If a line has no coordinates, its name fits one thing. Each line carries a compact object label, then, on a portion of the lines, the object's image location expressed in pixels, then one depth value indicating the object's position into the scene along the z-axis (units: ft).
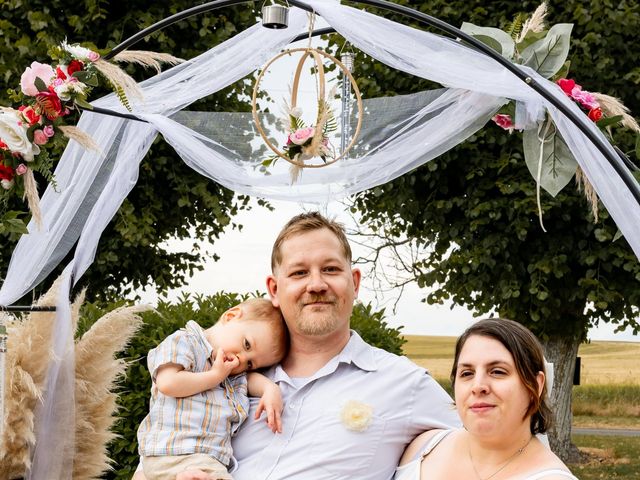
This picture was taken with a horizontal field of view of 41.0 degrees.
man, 10.71
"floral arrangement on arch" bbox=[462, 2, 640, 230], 11.16
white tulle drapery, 11.30
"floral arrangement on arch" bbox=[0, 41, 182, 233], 12.30
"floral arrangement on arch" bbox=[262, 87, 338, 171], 12.51
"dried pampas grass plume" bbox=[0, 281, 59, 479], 12.90
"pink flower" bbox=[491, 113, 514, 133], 11.79
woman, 8.25
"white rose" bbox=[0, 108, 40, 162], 12.23
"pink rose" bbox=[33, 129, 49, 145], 12.46
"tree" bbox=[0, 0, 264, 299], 25.88
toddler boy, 10.62
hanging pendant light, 11.16
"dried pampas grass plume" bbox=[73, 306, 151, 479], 13.88
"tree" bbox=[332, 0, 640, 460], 23.16
